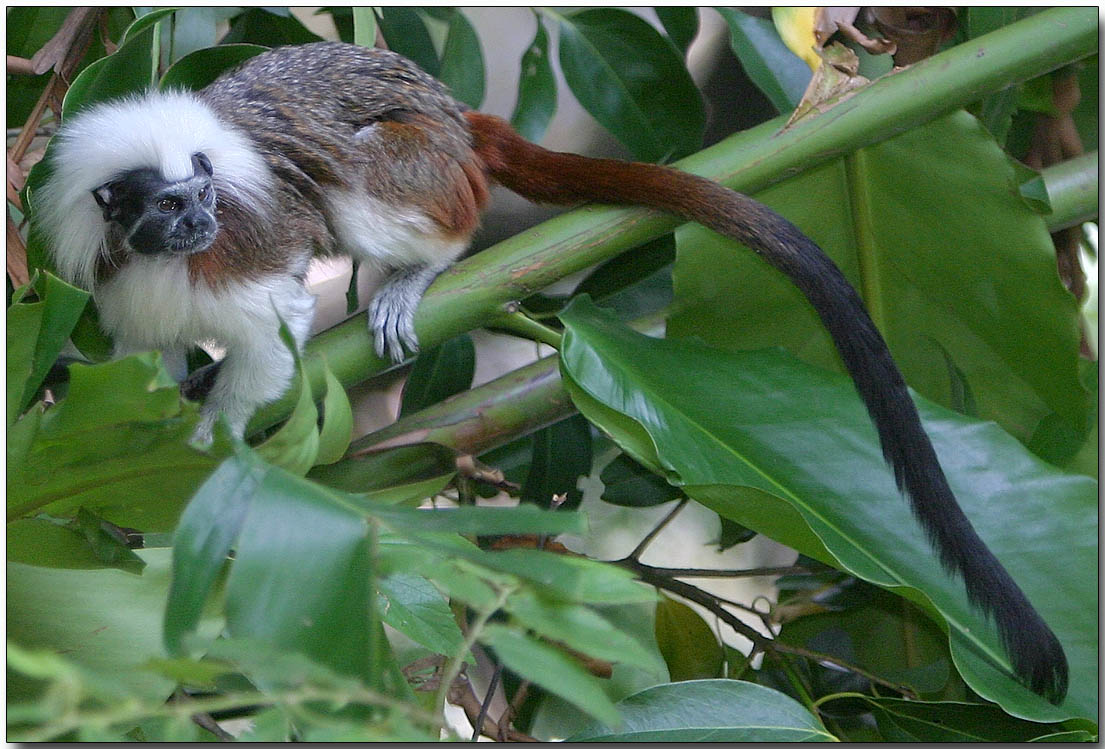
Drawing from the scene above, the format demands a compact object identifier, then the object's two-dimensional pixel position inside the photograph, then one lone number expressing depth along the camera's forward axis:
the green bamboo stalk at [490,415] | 3.56
